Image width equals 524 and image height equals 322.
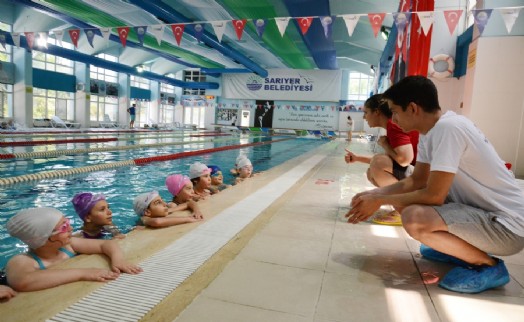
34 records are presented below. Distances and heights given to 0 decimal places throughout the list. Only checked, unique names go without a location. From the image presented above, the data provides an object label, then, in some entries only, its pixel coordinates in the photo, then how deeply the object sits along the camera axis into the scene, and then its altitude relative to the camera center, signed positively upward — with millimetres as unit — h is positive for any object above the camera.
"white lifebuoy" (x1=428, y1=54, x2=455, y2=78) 8109 +1666
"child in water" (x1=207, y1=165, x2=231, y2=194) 5373 -809
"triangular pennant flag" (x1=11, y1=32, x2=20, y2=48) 12484 +2859
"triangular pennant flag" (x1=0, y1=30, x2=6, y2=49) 12133 +2727
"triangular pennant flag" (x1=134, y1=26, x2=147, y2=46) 10297 +2757
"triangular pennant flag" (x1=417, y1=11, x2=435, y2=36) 6658 +2279
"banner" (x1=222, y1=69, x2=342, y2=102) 24156 +3183
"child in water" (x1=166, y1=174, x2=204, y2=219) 3744 -712
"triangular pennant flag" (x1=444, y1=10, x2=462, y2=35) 6685 +2330
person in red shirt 3064 -164
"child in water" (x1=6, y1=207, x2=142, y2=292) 1707 -784
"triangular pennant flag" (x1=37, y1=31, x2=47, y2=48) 14148 +3171
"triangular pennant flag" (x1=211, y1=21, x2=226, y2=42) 8992 +2626
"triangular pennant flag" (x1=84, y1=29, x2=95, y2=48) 10718 +2704
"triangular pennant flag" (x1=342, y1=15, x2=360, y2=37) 7586 +2502
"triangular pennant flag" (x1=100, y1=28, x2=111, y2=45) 9912 +2570
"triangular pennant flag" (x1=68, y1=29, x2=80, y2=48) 10938 +2713
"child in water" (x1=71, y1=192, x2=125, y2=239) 2689 -732
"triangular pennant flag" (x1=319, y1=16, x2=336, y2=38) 8145 +2633
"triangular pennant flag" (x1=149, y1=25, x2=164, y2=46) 9797 +2668
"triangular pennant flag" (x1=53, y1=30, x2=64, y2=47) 10823 +2694
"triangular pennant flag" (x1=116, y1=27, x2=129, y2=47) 9977 +2608
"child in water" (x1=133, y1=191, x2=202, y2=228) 2898 -819
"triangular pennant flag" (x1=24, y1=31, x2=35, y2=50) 11742 +2749
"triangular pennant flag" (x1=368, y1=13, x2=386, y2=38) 7531 +2530
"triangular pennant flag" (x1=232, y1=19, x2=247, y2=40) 8758 +2617
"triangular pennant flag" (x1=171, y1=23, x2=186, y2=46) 10024 +2767
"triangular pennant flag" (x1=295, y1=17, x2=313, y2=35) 8609 +2712
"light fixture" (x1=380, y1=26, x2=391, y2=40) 12732 +3904
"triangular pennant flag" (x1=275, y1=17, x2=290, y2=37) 8399 +2641
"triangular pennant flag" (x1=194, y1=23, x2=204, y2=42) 9784 +2760
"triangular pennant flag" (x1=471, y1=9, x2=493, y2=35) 6332 +2249
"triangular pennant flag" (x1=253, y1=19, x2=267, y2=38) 8847 +2706
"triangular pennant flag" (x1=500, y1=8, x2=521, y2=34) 6152 +2239
